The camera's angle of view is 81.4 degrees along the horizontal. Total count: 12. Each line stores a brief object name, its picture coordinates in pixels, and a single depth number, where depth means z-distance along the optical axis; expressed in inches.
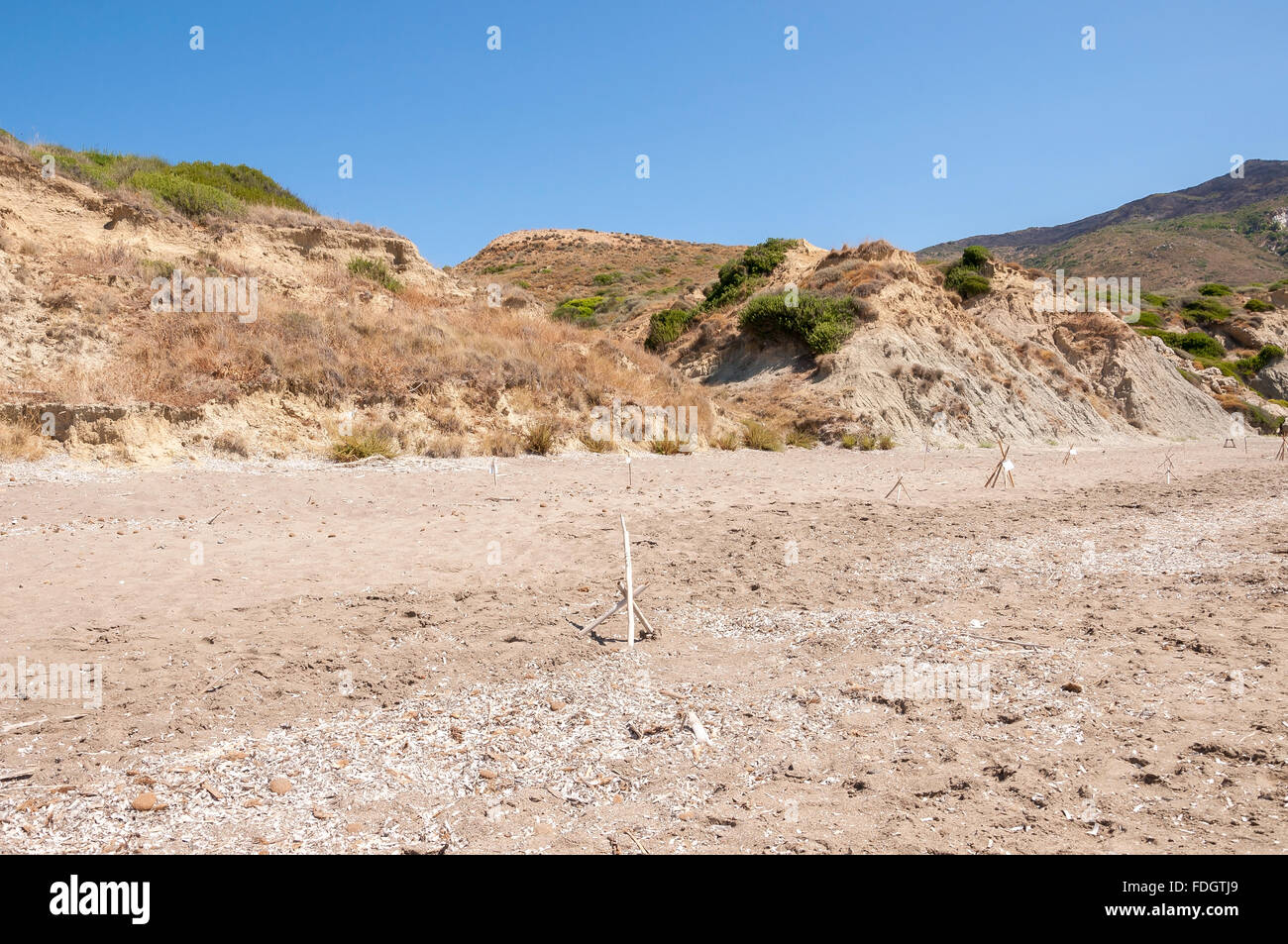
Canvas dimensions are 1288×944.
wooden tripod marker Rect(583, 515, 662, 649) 214.5
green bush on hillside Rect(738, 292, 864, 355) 876.6
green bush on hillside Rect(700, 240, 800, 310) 1117.7
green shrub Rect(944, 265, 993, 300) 1138.7
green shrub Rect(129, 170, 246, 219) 738.2
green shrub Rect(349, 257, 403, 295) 779.4
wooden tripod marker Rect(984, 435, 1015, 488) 497.4
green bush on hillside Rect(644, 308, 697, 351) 1107.3
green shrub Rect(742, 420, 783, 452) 672.4
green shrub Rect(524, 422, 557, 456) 557.0
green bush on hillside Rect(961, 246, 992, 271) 1179.3
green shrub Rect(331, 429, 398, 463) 480.4
